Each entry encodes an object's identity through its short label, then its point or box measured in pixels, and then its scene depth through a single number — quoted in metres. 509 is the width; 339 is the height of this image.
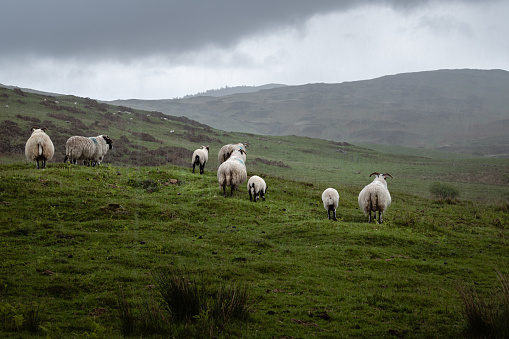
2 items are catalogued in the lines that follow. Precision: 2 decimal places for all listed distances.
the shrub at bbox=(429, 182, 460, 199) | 37.12
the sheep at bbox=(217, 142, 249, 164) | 27.24
